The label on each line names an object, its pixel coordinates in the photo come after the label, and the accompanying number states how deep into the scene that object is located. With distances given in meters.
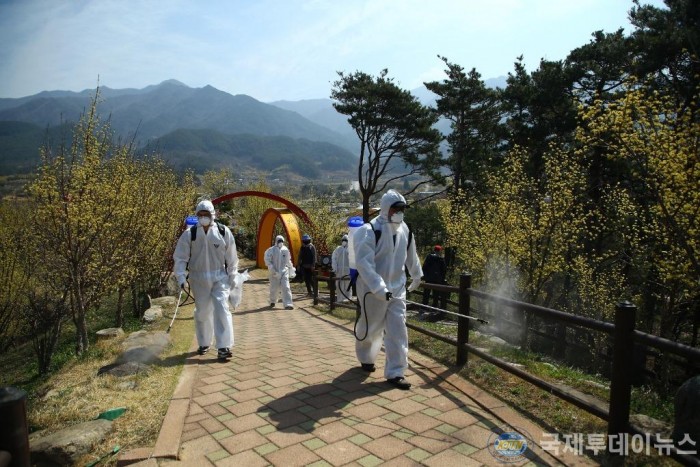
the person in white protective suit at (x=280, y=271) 11.52
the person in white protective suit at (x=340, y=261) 13.41
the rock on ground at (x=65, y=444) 3.28
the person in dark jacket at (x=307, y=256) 13.85
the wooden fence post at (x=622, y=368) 3.08
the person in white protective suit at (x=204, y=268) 5.98
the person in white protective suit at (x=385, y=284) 4.58
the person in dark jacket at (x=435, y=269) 12.29
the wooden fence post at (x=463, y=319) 4.96
